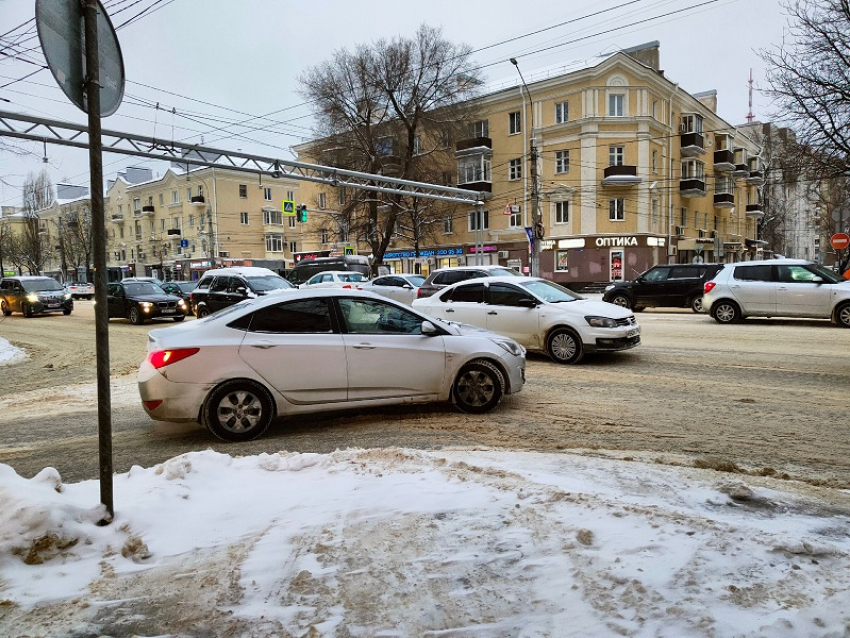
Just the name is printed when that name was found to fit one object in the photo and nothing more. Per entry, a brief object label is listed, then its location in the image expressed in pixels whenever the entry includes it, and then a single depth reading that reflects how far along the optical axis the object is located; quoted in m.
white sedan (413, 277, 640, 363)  9.35
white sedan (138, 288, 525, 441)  5.49
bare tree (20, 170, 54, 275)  56.50
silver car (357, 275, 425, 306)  20.64
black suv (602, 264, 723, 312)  19.22
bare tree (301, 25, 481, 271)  38.25
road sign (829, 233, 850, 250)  18.84
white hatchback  13.95
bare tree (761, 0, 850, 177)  18.23
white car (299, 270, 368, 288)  23.77
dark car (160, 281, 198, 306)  29.17
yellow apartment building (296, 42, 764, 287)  40.62
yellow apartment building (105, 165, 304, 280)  64.38
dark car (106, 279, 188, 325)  19.33
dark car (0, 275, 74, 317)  24.62
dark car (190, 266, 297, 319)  18.98
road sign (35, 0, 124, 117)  3.03
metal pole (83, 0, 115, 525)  3.21
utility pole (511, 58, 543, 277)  29.40
